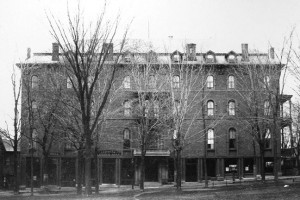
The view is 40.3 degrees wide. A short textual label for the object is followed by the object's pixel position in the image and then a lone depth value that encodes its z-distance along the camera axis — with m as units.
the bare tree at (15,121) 31.89
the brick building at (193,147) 39.66
